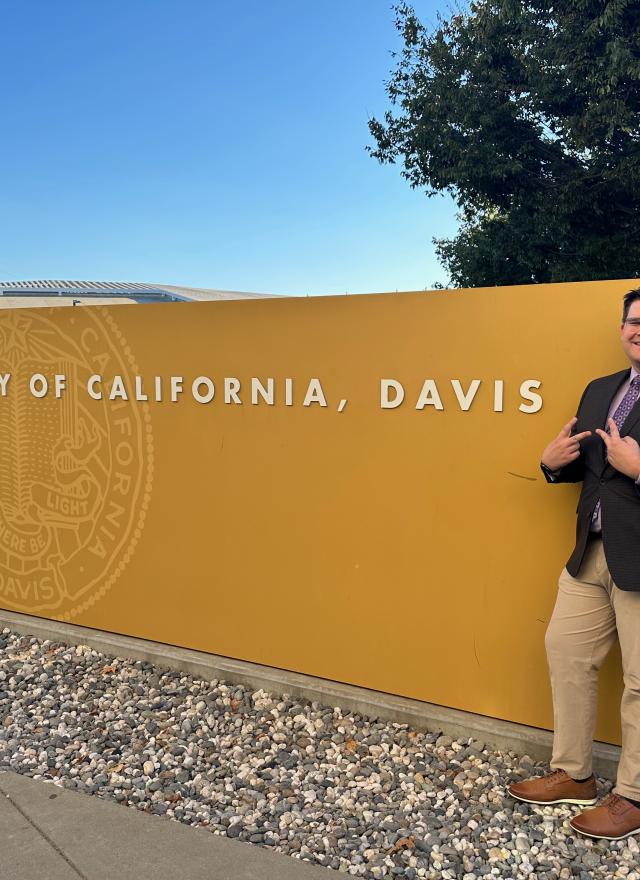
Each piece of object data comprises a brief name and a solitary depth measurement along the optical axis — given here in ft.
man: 8.92
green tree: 47.67
